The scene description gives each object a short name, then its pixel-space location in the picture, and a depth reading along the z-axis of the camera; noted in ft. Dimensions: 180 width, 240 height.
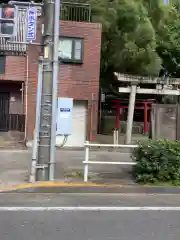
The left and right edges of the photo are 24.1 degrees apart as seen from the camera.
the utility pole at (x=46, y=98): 31.73
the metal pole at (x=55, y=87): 31.68
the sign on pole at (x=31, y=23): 33.03
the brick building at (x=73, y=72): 62.85
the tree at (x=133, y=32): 75.15
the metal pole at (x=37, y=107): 31.76
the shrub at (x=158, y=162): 31.04
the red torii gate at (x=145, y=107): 87.98
